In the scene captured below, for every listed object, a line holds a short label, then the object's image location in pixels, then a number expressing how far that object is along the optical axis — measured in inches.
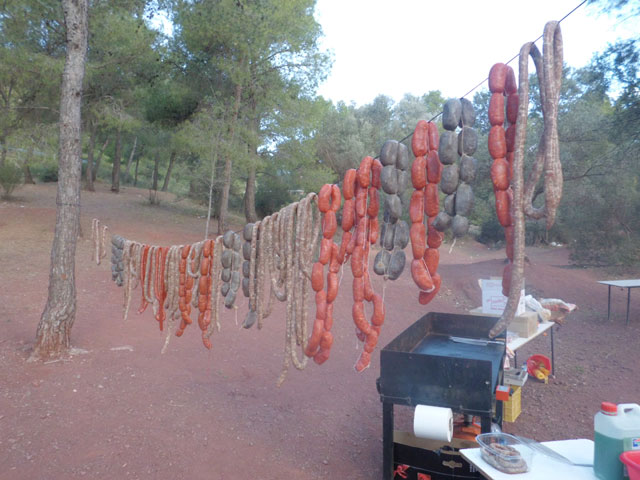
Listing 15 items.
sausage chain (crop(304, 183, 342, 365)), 116.3
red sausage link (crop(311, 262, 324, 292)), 116.3
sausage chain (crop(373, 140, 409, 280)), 108.0
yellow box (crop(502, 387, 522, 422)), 183.6
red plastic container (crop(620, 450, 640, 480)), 69.5
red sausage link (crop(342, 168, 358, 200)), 114.0
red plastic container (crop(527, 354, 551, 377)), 241.1
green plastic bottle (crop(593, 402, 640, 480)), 74.7
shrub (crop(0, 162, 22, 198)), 627.8
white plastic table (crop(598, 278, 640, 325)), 297.7
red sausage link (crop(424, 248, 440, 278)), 103.1
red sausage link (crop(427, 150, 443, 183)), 101.1
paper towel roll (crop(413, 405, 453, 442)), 111.2
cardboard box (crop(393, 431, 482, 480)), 124.5
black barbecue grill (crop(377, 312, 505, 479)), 117.3
